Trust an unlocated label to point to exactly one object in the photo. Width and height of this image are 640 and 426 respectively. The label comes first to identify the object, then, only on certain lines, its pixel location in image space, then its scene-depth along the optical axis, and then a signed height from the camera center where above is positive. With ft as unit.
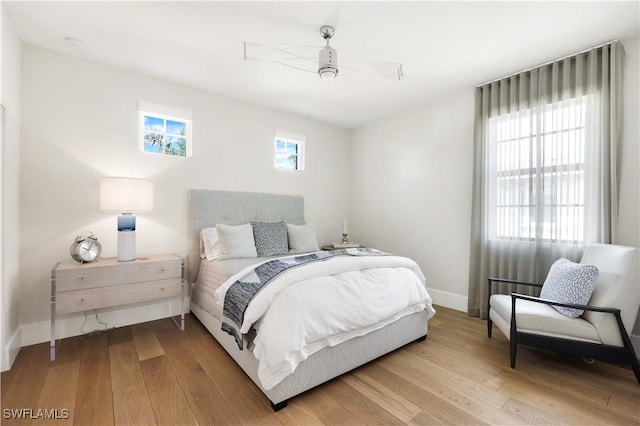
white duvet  5.49 -2.16
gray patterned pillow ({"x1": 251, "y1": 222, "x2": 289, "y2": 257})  10.68 -1.06
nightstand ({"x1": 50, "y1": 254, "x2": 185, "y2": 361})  7.45 -2.14
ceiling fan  8.09 +4.84
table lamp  8.34 +0.24
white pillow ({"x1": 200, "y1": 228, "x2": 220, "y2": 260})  10.03 -1.21
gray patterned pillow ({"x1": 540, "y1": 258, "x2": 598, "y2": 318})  6.72 -1.77
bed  5.92 -3.01
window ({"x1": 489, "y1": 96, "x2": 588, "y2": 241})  8.57 +1.37
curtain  8.04 +1.52
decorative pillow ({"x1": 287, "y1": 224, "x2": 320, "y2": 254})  11.60 -1.15
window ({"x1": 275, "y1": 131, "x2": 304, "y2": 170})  13.78 +3.05
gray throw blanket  6.23 -1.81
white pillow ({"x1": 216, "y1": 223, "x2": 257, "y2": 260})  9.73 -1.10
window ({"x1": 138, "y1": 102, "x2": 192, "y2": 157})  10.16 +3.04
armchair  6.35 -2.56
